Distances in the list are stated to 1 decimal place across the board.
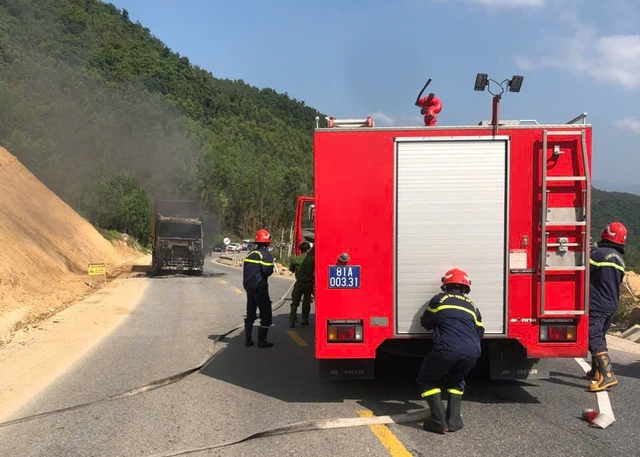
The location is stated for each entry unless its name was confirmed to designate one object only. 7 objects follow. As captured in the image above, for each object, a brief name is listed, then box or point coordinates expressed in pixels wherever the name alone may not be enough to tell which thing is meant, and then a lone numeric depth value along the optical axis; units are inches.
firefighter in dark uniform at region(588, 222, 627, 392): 245.0
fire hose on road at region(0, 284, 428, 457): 187.5
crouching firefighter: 191.6
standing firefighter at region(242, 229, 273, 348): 347.9
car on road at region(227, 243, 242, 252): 2872.8
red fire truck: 207.9
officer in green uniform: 416.2
